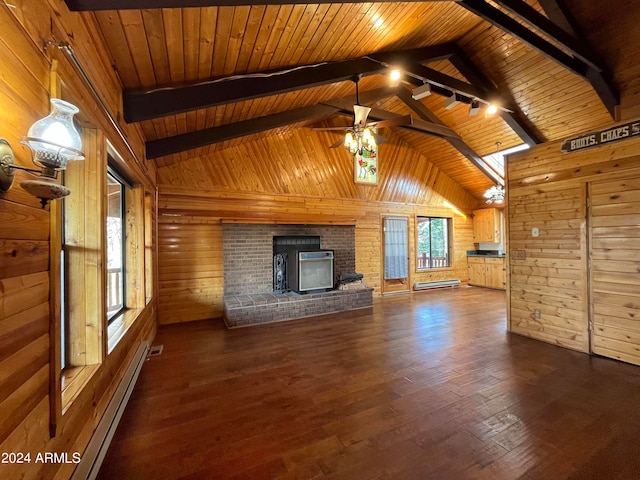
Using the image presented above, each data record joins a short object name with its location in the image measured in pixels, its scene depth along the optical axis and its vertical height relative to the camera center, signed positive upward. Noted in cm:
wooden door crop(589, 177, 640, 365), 311 -36
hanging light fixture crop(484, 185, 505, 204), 604 +108
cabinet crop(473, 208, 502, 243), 815 +46
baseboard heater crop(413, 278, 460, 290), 772 -131
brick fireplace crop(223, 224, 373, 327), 488 -90
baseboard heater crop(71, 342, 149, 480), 157 -130
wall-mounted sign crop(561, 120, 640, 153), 314 +129
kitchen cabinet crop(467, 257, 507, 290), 768 -96
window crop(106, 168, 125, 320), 283 +0
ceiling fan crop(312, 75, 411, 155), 361 +155
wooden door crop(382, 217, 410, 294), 723 -38
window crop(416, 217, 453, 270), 821 -4
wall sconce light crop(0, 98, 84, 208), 96 +36
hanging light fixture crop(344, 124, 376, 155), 361 +144
